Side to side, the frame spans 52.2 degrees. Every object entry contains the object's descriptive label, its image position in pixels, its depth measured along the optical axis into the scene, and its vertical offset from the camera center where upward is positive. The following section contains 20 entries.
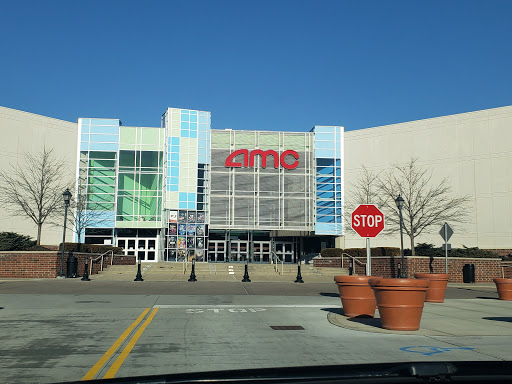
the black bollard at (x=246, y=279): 29.00 -1.99
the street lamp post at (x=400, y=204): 28.45 +2.20
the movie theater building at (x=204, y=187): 49.56 +5.46
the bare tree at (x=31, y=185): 42.25 +4.69
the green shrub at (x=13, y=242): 29.23 -0.03
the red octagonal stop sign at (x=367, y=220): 12.68 +0.58
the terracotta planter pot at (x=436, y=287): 16.16 -1.32
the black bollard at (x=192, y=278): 28.53 -1.92
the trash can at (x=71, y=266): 28.66 -1.32
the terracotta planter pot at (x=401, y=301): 9.73 -1.07
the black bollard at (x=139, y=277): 28.27 -1.87
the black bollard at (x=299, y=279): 28.94 -1.97
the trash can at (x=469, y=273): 29.86 -1.61
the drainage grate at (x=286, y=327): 10.38 -1.70
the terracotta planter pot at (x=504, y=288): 18.03 -1.48
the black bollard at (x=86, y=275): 27.02 -1.73
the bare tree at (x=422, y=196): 43.06 +4.20
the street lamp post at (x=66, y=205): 28.23 +2.03
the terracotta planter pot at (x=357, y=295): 12.12 -1.20
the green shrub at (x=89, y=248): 34.12 -0.44
